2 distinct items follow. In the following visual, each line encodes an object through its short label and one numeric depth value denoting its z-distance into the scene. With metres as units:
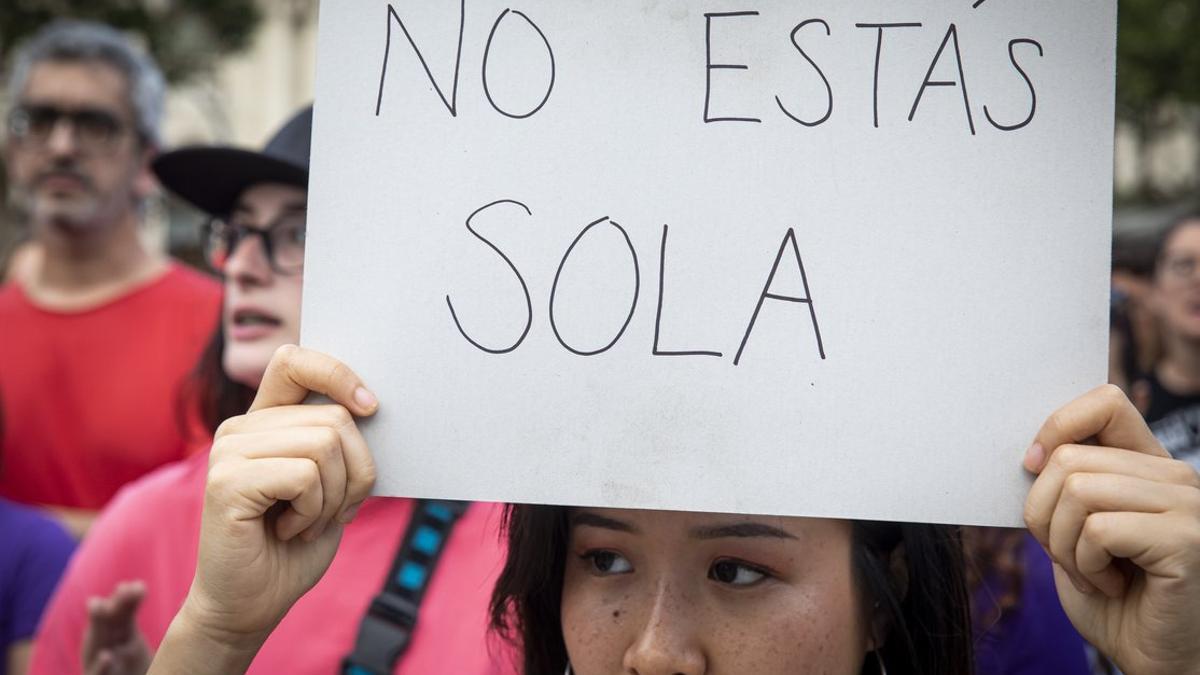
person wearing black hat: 2.10
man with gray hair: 3.48
